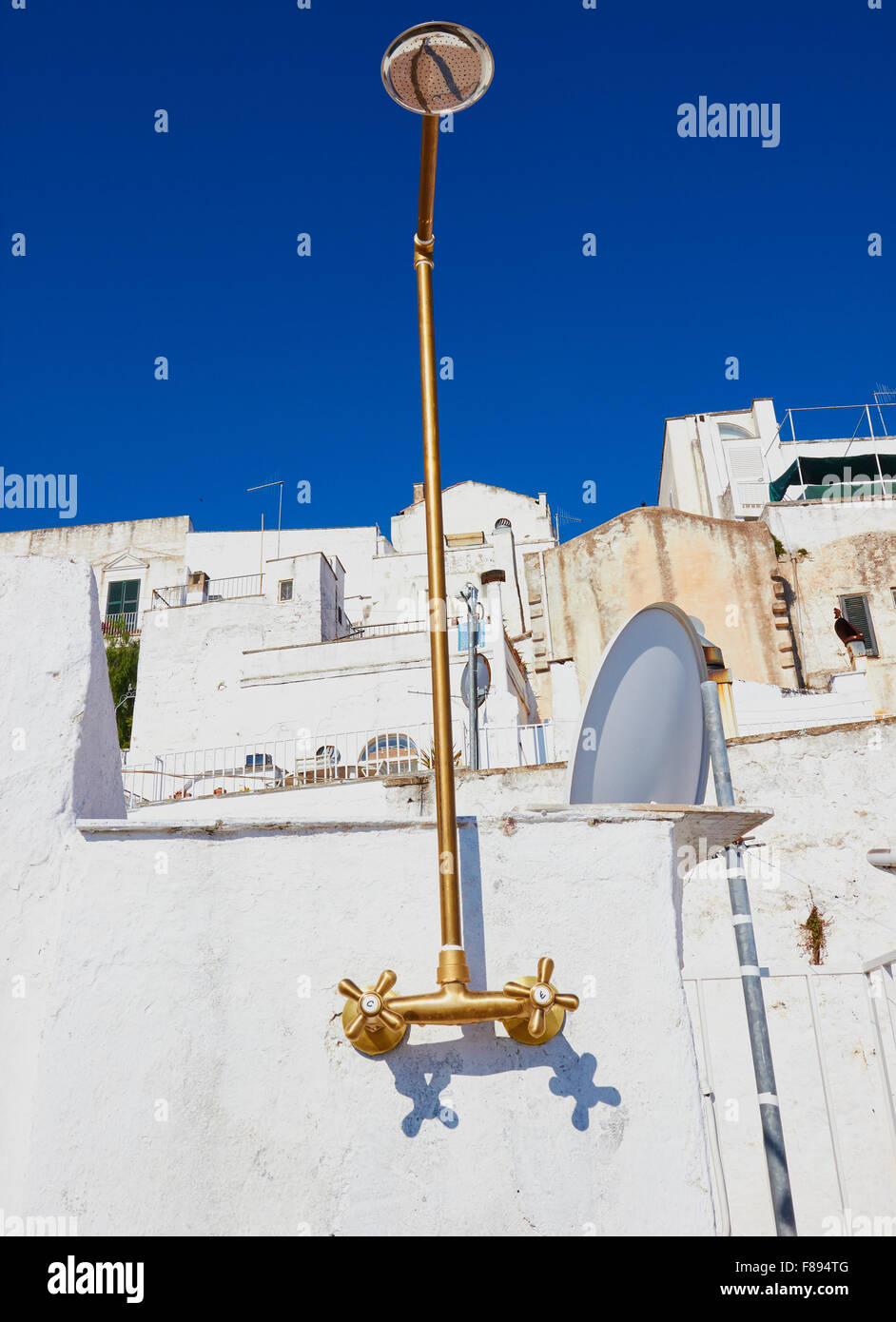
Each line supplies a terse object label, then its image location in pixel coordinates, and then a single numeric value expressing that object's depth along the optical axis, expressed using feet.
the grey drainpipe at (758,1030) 14.02
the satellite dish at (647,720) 18.16
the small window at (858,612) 73.56
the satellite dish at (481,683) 52.80
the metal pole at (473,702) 49.19
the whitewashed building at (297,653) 71.87
